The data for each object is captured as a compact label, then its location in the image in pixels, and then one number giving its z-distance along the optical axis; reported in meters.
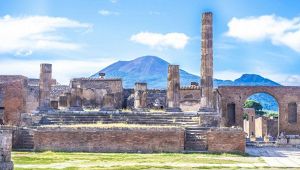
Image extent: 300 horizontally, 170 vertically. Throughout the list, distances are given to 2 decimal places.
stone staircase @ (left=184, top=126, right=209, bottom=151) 28.83
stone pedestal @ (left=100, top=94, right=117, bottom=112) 41.12
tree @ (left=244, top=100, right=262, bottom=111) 94.69
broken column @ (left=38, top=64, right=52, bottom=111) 38.41
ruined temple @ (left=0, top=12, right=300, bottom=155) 28.27
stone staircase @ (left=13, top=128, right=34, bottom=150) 28.97
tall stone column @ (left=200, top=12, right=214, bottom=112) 35.88
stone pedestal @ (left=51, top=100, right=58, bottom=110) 40.91
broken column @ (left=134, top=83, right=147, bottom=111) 45.47
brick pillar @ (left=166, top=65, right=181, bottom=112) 37.59
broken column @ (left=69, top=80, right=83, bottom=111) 43.54
